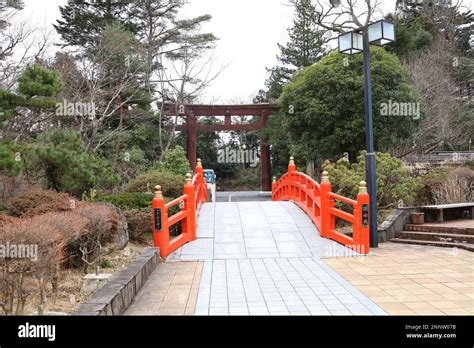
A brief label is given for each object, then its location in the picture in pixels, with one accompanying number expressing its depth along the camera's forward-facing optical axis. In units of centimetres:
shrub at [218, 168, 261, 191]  3425
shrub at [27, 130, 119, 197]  791
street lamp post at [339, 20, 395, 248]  805
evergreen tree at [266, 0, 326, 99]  2648
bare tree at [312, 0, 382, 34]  2186
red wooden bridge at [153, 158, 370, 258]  733
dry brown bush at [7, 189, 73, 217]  634
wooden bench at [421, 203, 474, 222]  943
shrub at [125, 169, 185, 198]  1080
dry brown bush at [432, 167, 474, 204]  1048
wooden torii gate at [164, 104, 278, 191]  2405
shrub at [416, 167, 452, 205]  1095
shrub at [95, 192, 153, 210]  895
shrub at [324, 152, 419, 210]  992
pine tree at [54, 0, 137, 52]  1906
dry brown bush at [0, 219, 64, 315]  382
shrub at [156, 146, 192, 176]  1551
